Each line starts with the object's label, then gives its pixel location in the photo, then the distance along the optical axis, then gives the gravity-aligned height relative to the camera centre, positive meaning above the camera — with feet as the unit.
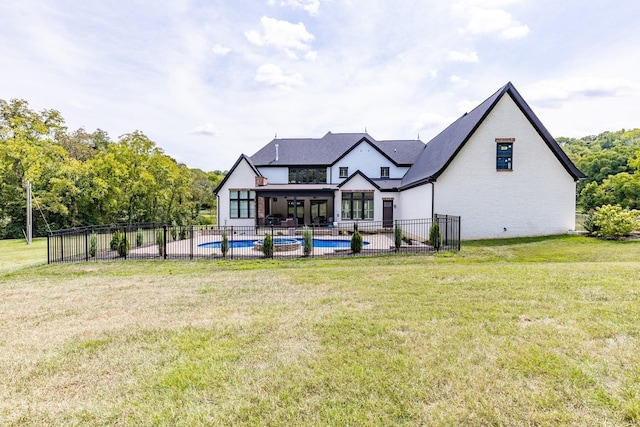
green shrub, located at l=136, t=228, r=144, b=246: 51.93 -4.05
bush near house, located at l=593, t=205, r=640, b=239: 45.37 -1.81
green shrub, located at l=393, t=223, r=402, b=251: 42.09 -3.44
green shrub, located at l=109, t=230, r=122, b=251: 43.55 -3.66
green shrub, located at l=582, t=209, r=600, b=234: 49.37 -2.39
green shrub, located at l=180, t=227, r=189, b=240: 58.67 -3.67
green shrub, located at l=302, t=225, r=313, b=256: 40.96 -3.77
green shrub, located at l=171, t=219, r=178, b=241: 55.92 -3.33
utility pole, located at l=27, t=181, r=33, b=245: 62.80 -0.20
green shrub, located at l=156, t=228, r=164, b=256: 42.83 -3.69
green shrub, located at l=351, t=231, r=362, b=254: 41.27 -4.26
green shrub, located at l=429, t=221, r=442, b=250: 42.34 -3.46
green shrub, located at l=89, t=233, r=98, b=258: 41.75 -4.15
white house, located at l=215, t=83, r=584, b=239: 52.08 +6.38
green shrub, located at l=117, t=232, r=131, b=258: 41.16 -4.38
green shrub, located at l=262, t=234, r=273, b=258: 40.88 -4.51
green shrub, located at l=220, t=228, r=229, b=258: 41.47 -4.33
